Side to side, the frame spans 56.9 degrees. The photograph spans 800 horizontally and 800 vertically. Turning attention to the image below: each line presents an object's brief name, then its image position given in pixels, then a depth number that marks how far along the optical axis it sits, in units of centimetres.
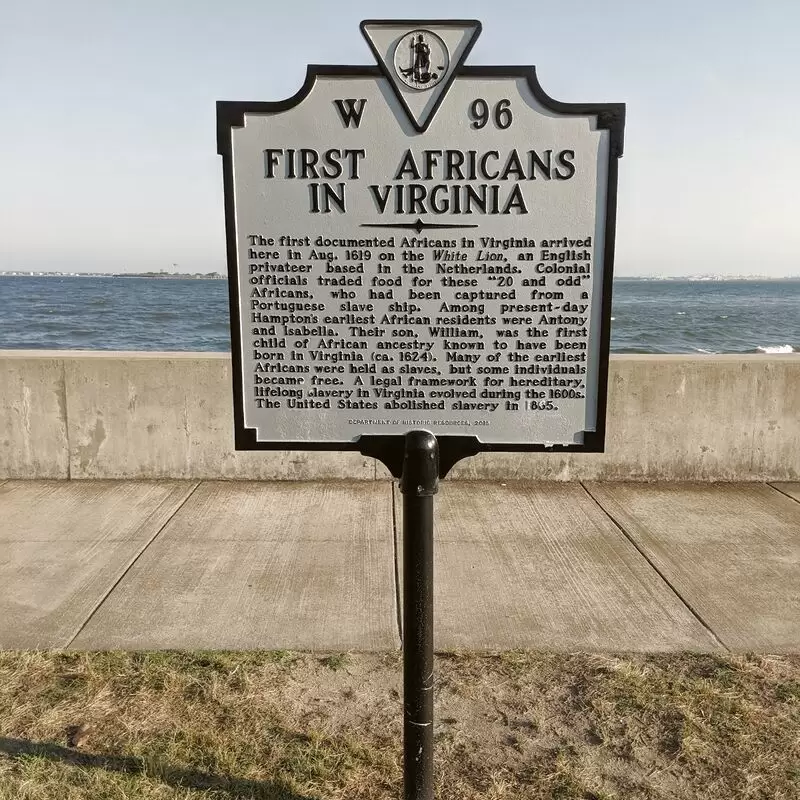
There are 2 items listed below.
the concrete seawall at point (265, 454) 557
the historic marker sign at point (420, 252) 228
